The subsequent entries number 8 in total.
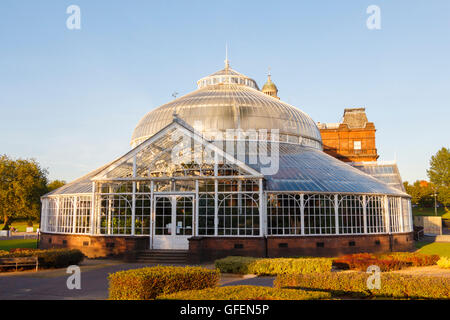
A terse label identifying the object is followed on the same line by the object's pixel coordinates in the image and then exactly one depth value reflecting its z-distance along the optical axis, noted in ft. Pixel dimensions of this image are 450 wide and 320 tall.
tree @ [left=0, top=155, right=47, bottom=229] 175.42
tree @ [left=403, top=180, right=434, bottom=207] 277.72
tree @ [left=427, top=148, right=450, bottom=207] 267.59
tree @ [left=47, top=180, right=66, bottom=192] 247.50
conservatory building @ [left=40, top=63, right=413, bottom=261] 78.79
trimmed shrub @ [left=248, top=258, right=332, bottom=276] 59.72
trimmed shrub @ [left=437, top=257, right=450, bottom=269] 65.51
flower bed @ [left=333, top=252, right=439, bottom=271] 64.23
